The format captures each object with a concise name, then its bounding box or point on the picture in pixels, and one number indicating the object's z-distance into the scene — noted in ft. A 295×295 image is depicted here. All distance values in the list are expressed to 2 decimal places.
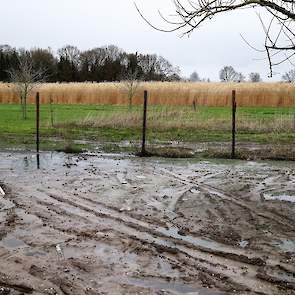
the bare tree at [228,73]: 326.30
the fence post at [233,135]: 45.95
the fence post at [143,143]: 46.42
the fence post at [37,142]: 45.31
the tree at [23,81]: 99.76
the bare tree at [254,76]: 339.57
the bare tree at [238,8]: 24.54
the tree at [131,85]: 121.10
